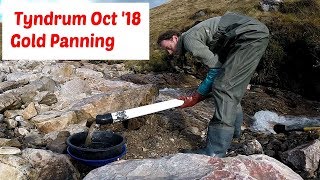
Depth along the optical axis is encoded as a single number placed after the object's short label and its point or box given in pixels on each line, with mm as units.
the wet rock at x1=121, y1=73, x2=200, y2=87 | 7743
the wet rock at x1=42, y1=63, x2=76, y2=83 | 7303
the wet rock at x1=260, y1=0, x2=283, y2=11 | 10357
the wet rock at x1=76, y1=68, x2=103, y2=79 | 7800
